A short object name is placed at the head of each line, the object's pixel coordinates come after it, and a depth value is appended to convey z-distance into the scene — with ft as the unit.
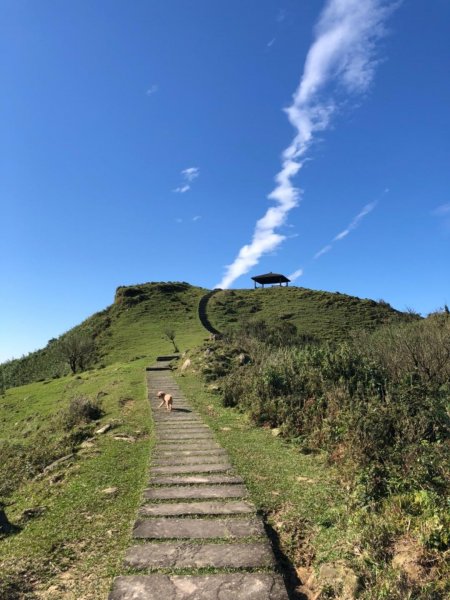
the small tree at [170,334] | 134.83
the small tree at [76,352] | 129.18
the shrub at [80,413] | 44.20
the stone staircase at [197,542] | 12.42
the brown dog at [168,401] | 42.14
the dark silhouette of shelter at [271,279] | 286.87
